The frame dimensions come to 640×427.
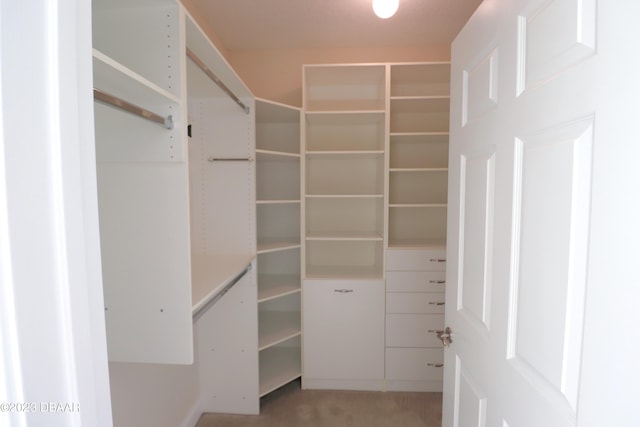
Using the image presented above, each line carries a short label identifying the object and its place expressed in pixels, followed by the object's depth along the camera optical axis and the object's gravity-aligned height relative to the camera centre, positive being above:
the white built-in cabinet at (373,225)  2.41 -0.26
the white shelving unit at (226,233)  2.08 -0.25
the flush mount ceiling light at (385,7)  1.69 +1.00
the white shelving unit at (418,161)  2.59 +0.29
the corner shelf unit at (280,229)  2.60 -0.29
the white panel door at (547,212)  0.52 -0.04
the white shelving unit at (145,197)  1.03 -0.01
